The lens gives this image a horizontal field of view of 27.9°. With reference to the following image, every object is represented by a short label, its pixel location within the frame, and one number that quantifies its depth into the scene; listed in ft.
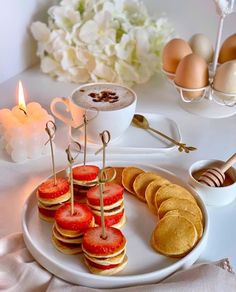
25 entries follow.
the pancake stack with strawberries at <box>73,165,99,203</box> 2.16
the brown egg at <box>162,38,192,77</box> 3.00
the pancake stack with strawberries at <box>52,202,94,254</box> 1.86
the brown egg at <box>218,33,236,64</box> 3.12
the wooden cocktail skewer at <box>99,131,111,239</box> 1.78
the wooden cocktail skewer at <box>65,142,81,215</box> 1.92
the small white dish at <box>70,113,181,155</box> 2.68
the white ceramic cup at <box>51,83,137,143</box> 2.58
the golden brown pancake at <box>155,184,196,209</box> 2.13
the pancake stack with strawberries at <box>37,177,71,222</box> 2.04
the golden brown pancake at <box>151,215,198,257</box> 1.89
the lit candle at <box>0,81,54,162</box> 2.55
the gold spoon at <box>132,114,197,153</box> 2.71
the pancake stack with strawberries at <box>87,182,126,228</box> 2.00
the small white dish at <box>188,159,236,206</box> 2.24
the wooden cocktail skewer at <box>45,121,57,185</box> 2.11
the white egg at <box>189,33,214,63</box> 3.24
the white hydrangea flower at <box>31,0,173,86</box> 3.39
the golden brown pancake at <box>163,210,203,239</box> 1.99
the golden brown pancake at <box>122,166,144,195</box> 2.30
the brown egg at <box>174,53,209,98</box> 2.83
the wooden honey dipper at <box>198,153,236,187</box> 2.30
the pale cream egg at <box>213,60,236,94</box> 2.78
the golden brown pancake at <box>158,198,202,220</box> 2.06
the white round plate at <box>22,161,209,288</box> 1.79
